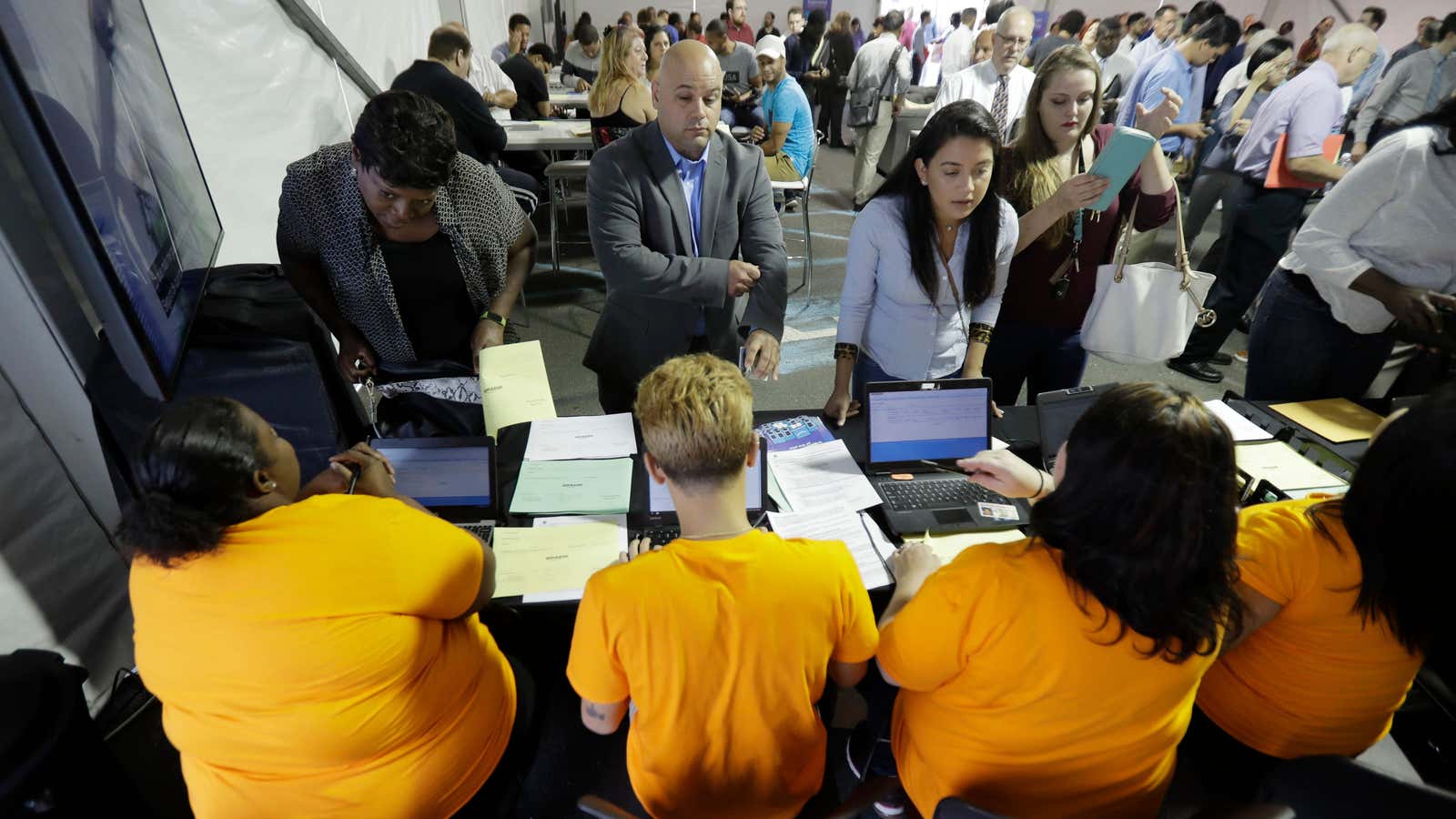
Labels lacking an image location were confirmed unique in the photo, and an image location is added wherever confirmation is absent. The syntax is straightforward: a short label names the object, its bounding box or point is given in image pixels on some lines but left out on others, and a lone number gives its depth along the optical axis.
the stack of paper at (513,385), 1.71
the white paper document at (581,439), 1.74
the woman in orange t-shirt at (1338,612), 0.90
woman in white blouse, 1.66
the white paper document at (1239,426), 1.84
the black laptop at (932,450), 1.55
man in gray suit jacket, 1.82
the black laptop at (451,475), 1.53
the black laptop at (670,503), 1.52
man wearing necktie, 3.73
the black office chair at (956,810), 0.85
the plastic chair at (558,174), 4.32
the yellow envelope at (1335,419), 1.81
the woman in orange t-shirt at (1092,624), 0.85
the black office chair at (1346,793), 0.78
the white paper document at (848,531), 1.44
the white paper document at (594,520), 1.49
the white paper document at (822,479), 1.60
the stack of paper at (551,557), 1.37
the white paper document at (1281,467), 1.67
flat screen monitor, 1.06
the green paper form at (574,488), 1.57
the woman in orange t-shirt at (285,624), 0.91
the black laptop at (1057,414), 1.69
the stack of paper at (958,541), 1.48
